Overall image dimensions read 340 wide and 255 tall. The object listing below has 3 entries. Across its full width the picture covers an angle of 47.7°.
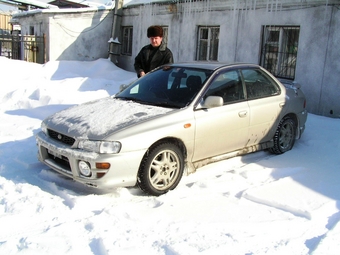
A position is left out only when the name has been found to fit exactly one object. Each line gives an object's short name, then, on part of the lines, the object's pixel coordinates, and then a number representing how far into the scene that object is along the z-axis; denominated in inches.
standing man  253.7
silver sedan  160.9
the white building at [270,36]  343.3
